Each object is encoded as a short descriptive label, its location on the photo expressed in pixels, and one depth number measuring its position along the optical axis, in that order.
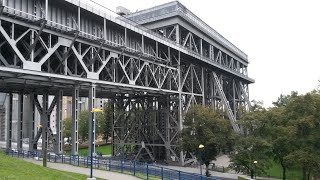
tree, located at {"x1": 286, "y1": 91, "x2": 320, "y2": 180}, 33.19
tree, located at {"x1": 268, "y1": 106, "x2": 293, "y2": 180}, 36.81
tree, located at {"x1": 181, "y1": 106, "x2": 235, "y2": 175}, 41.03
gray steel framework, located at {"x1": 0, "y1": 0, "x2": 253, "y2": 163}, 28.47
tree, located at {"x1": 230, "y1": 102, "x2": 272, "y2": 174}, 37.00
